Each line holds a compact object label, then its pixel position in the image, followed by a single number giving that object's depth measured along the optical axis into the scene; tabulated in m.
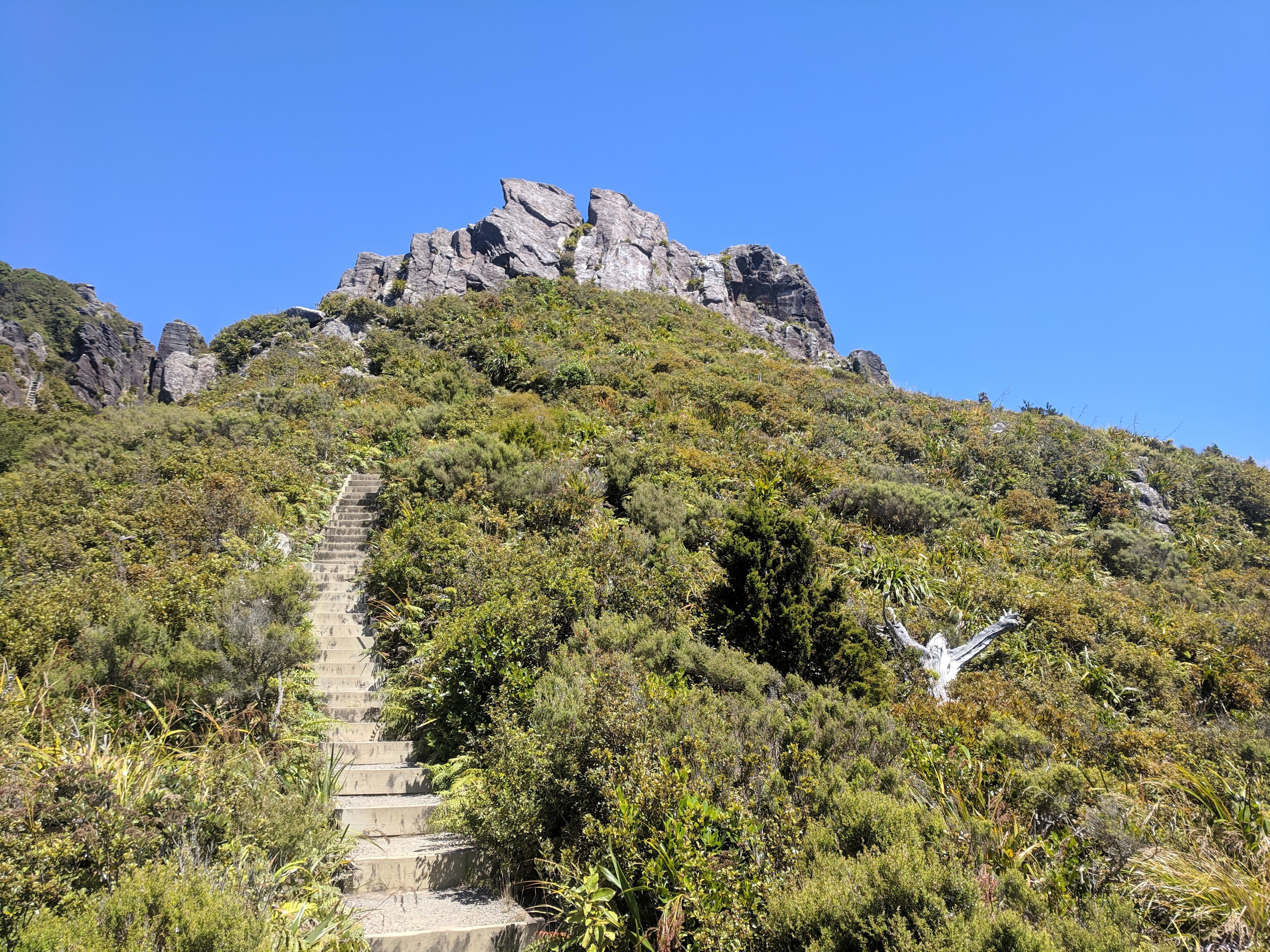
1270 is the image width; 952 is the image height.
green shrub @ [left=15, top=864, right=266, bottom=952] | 2.49
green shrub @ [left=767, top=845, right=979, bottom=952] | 2.90
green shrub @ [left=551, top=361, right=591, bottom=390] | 20.88
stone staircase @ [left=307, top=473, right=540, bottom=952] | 3.99
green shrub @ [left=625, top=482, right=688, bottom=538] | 11.51
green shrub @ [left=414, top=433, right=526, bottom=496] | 12.18
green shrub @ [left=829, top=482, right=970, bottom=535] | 15.19
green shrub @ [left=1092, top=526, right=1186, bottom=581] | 15.74
